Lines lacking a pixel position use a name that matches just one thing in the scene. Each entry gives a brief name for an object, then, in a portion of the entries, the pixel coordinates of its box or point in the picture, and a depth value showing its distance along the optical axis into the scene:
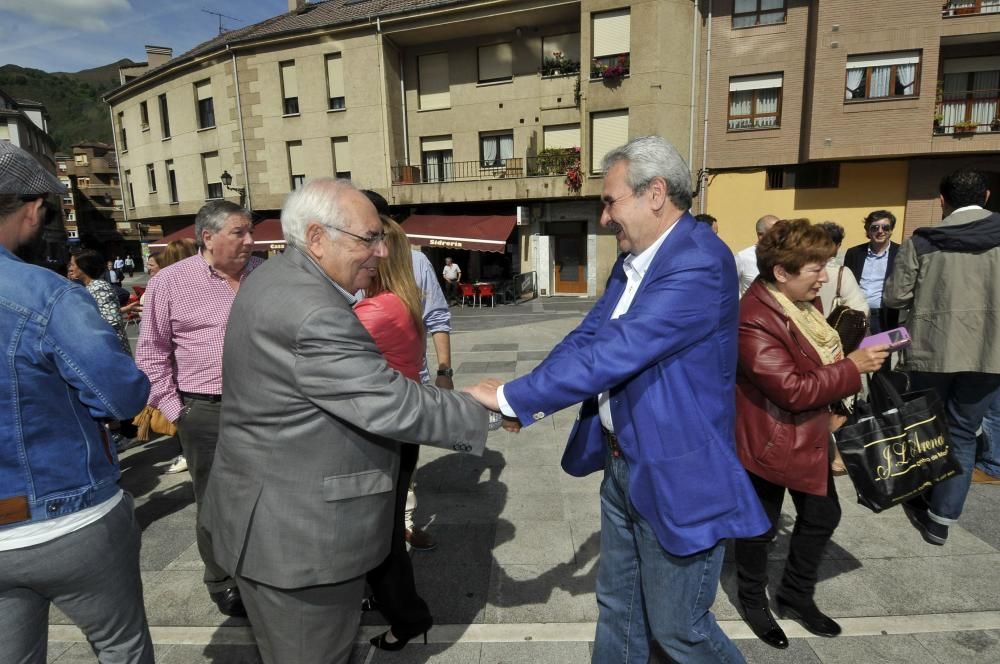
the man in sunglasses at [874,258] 5.59
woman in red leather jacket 2.43
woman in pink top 2.48
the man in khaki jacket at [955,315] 3.41
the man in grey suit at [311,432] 1.59
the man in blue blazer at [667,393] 1.85
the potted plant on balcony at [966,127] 16.97
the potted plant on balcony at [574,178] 19.75
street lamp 23.19
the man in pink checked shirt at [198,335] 3.06
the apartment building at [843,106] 17.00
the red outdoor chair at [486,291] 19.08
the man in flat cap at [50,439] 1.57
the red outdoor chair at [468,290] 19.19
